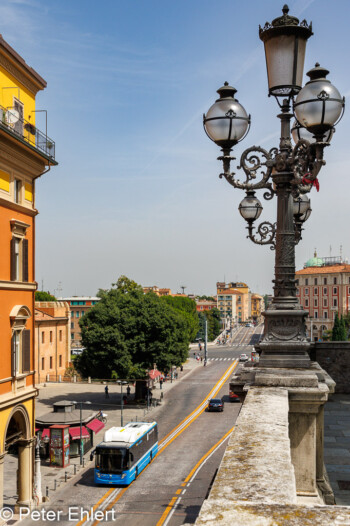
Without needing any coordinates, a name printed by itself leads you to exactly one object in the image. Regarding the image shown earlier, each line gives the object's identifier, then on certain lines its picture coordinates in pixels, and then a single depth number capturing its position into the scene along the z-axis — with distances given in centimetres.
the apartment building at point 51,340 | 6300
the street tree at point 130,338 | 4603
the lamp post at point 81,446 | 3315
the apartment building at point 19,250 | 2205
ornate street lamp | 680
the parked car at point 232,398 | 5232
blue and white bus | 2848
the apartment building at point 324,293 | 11462
